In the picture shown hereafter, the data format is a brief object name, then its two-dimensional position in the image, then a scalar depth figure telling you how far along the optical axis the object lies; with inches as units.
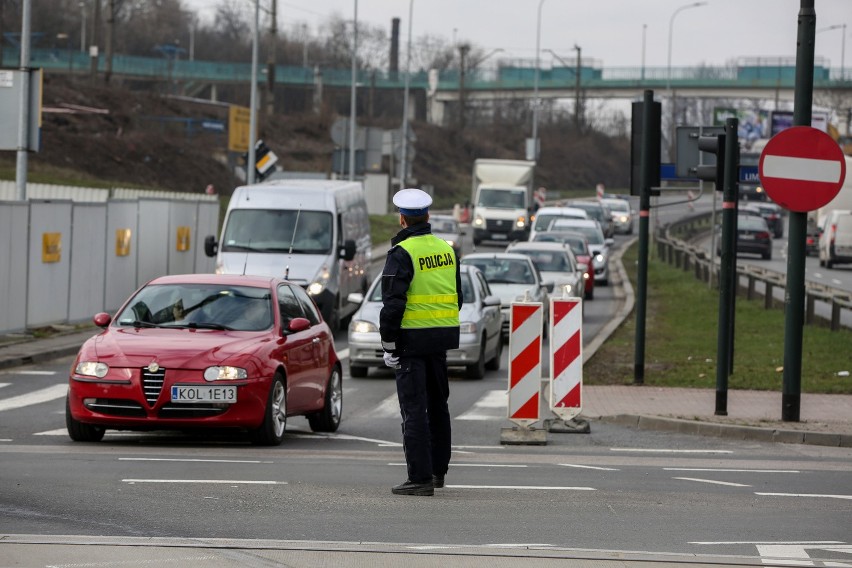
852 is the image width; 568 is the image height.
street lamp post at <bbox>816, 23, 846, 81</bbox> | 3724.4
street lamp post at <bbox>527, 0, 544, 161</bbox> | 3658.7
